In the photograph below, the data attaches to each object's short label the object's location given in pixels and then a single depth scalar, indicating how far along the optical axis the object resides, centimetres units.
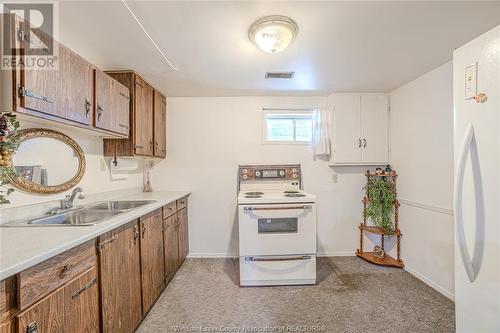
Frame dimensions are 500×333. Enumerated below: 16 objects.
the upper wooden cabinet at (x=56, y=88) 117
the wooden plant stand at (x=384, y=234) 287
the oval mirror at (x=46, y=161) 154
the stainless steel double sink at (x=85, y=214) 152
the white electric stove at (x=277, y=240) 240
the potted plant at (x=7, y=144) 122
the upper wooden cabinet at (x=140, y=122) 233
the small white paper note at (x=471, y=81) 114
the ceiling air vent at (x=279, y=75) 240
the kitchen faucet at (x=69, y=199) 181
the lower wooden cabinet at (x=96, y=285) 90
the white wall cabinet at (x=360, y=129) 306
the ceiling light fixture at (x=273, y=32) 148
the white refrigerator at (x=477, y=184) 106
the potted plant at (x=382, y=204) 292
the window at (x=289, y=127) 329
